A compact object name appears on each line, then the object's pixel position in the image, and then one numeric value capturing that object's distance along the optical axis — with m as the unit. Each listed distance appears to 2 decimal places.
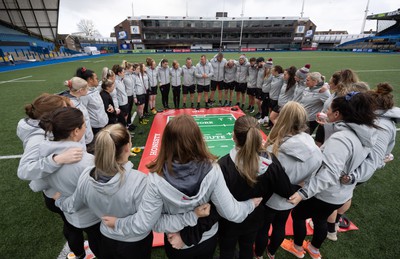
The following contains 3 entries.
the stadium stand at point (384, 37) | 39.75
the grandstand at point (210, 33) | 57.91
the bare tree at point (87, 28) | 70.62
